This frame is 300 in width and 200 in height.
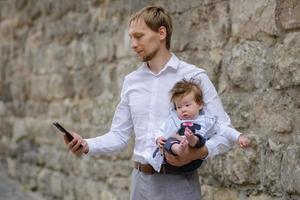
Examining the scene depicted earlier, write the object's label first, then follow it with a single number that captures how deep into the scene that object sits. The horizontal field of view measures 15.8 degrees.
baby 4.23
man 4.50
